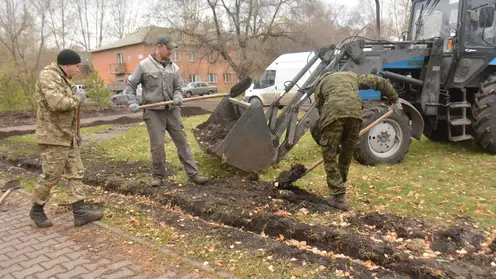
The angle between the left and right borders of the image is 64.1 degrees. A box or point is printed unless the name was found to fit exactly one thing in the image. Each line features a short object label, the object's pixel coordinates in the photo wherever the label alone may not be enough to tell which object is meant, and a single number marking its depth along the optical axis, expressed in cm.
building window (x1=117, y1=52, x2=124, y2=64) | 5016
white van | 1934
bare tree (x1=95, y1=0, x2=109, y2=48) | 5356
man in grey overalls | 541
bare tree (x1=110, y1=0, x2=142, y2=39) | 5509
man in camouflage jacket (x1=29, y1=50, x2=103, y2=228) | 418
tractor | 628
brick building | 4350
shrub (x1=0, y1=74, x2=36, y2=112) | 1697
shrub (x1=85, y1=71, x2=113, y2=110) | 1872
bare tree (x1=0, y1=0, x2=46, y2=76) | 2336
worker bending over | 447
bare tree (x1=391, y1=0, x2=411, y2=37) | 3102
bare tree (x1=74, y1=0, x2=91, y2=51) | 5187
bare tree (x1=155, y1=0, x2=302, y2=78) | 2934
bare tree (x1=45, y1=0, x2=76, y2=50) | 3661
